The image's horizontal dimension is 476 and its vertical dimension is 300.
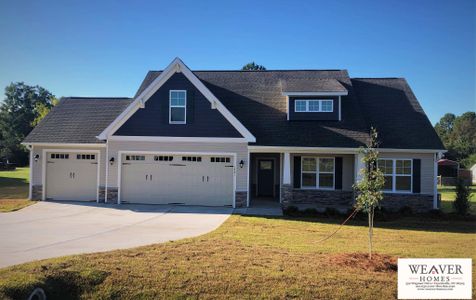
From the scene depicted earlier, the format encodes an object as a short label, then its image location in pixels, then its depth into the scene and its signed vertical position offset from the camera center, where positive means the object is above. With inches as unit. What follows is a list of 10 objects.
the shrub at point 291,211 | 588.8 -96.3
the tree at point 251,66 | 1993.1 +494.5
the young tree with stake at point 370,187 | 331.9 -30.4
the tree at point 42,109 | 1845.5 +220.3
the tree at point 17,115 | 2149.4 +259.2
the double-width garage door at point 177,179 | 662.5 -51.8
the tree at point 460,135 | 2317.3 +188.9
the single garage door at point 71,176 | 694.5 -51.1
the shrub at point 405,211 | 625.3 -99.3
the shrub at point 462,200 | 610.7 -76.5
